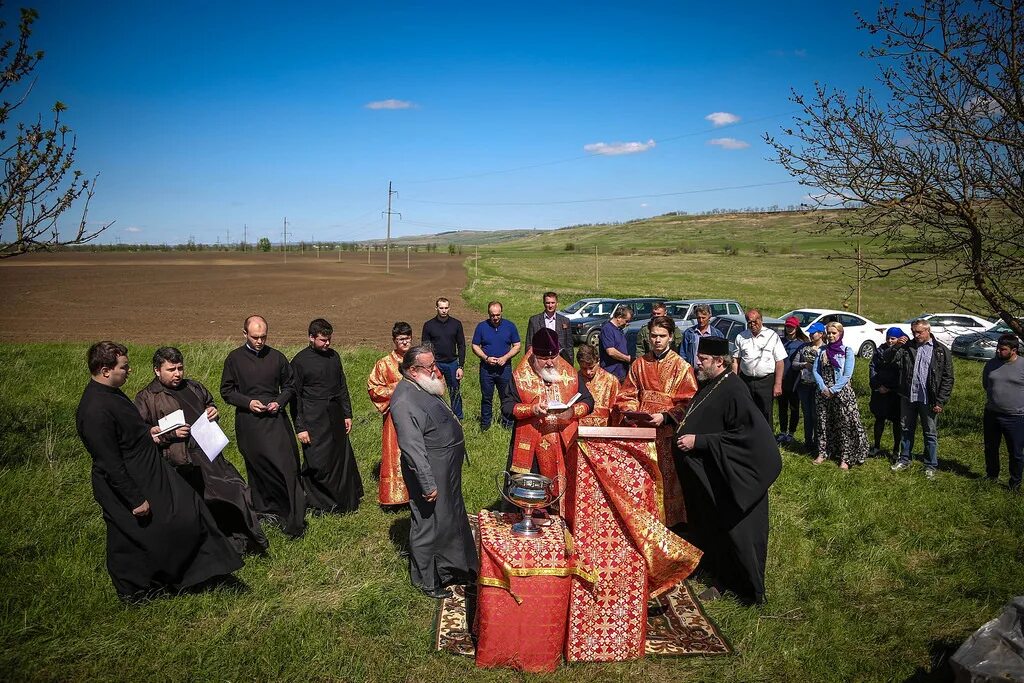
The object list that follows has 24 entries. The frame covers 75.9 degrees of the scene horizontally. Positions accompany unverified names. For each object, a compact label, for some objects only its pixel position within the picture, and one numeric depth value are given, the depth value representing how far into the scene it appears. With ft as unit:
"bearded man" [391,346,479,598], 16.74
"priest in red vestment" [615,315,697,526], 19.59
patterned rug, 15.20
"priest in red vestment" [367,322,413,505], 22.35
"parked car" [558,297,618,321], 71.92
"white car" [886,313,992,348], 64.79
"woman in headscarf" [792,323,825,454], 30.64
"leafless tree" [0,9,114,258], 20.80
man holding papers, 17.94
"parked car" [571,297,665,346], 67.31
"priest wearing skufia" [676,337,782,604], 16.98
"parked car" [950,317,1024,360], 61.72
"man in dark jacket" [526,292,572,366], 32.69
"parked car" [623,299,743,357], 58.80
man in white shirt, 30.30
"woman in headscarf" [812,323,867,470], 28.94
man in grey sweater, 24.90
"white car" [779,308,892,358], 62.44
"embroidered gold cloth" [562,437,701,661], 14.74
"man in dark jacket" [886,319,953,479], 27.37
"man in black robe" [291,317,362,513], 22.34
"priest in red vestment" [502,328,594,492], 19.83
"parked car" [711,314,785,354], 52.26
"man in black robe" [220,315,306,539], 20.79
